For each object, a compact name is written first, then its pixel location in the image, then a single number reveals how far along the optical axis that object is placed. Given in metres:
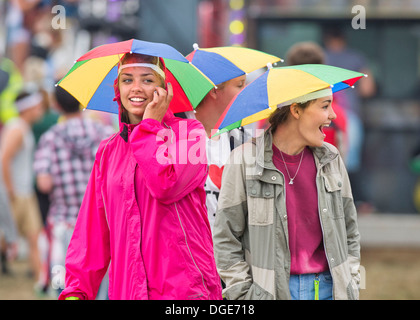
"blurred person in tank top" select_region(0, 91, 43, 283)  18.87
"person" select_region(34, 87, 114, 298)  12.98
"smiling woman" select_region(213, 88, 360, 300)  7.51
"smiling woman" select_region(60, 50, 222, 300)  6.61
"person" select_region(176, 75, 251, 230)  8.79
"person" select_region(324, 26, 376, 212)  19.92
